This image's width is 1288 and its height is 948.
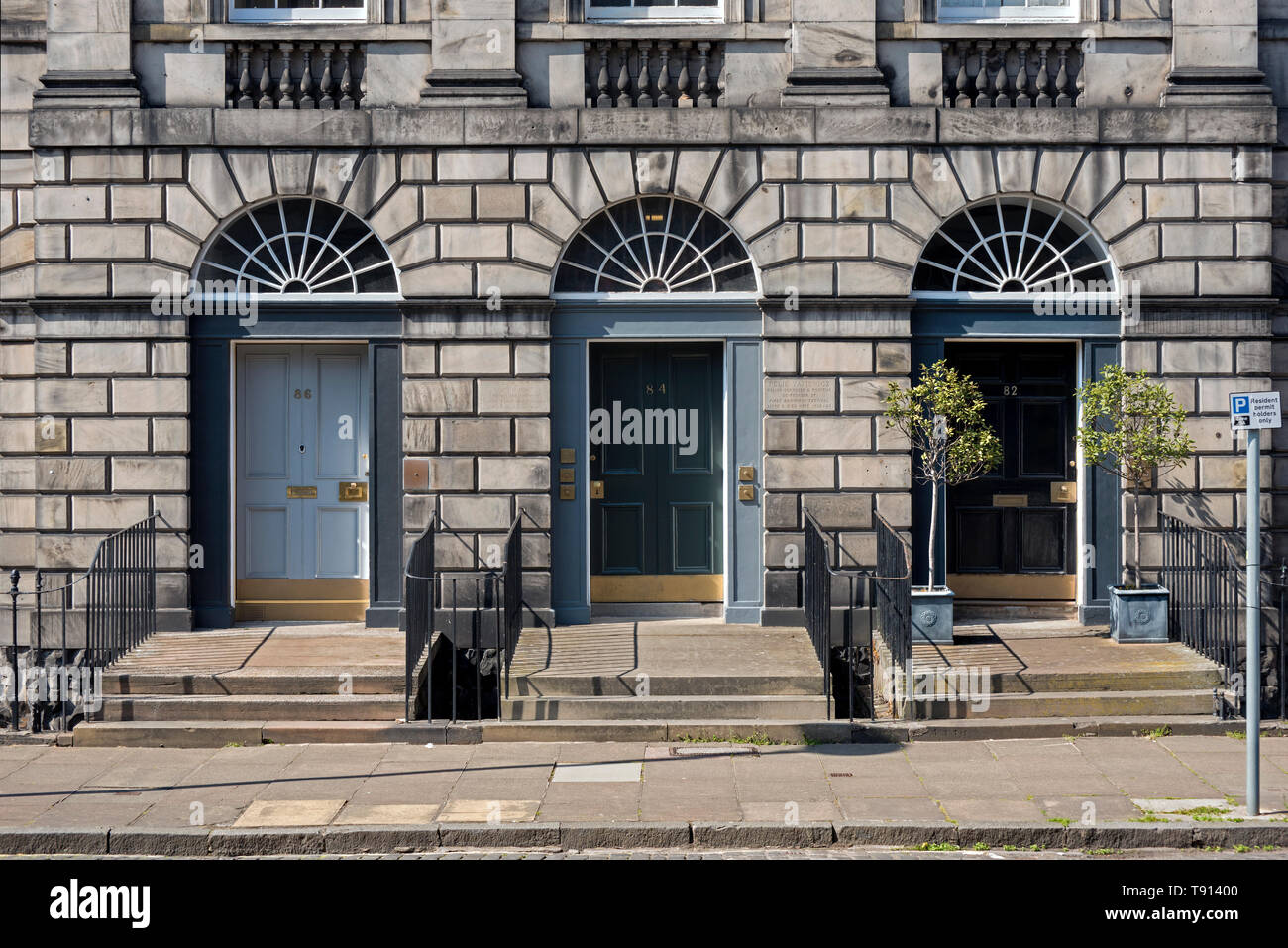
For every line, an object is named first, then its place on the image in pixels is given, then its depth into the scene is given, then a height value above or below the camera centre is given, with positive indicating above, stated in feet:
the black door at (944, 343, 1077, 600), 43.52 -0.71
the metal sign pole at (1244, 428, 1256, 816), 27.07 -3.40
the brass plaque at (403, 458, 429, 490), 41.29 -0.08
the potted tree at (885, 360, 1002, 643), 37.60 +0.79
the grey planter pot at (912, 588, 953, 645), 37.96 -4.31
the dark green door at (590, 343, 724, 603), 43.29 +0.22
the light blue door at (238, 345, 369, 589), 43.06 +0.29
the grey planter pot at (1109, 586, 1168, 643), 38.96 -4.45
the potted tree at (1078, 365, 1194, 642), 38.40 +0.80
